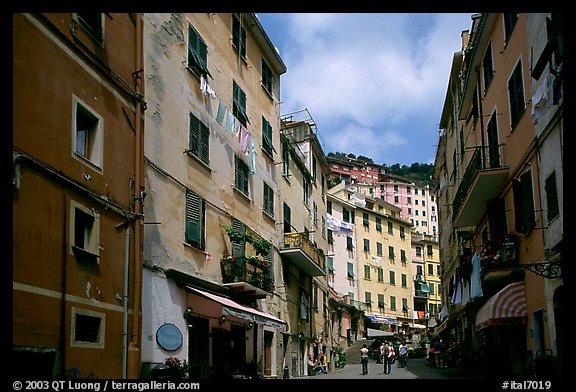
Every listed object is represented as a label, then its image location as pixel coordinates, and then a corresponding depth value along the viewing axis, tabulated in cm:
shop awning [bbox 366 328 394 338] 5431
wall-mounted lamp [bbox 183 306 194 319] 1842
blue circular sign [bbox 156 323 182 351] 1673
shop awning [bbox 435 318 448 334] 3854
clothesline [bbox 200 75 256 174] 2166
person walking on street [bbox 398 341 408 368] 3503
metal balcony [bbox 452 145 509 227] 1938
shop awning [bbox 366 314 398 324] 6606
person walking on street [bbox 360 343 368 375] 3000
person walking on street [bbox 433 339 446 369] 3297
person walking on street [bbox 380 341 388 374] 2920
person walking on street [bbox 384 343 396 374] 2891
